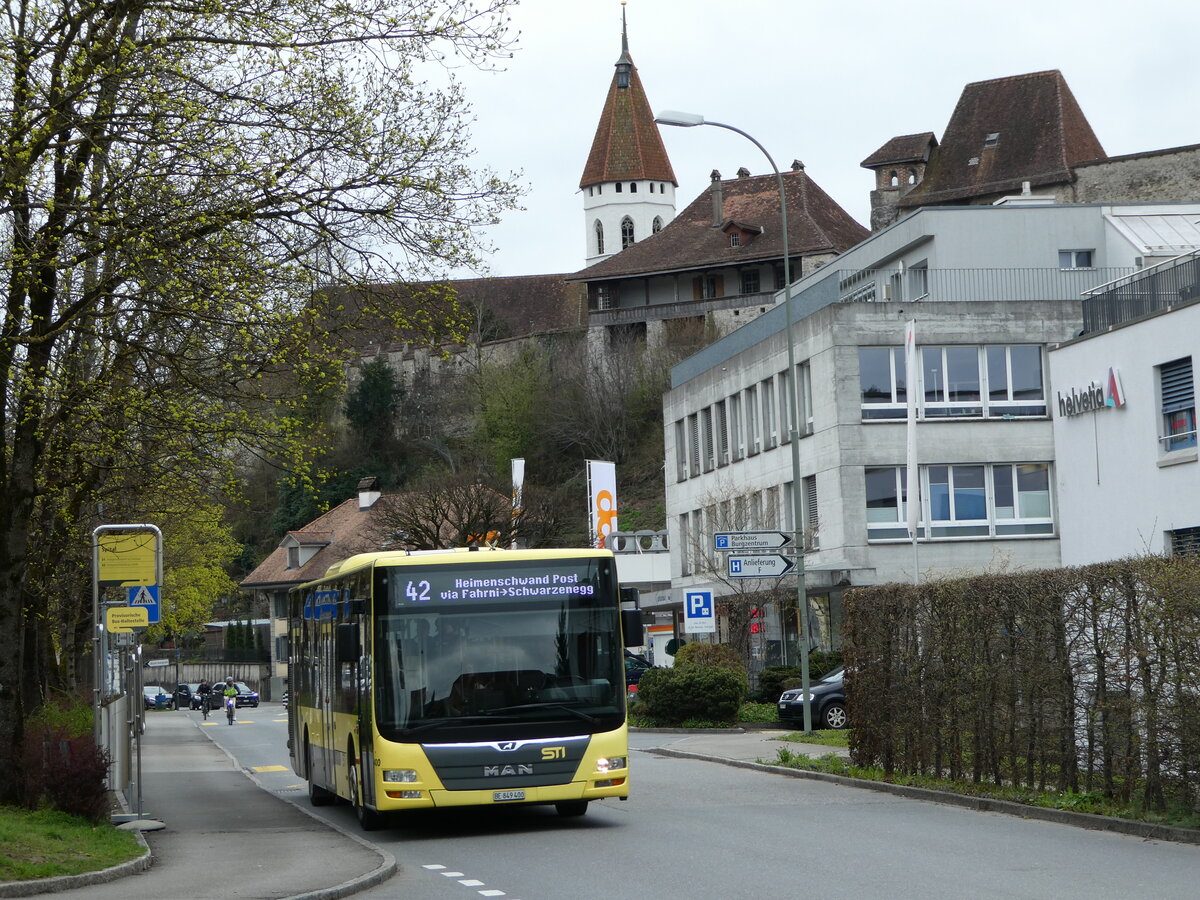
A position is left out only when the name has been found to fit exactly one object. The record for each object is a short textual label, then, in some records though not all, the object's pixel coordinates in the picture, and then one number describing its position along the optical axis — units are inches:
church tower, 5255.9
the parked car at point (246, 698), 3516.2
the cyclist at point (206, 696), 2893.7
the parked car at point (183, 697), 3680.9
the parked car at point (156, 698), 3614.2
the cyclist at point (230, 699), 2554.1
